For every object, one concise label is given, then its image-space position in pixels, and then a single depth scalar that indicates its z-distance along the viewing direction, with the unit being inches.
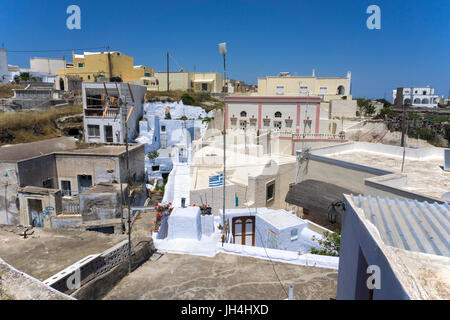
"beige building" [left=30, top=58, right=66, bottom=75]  2281.0
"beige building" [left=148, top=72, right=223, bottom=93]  1577.3
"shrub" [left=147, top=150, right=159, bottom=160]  1042.0
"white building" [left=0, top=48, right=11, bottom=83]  2113.7
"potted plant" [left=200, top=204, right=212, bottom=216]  456.9
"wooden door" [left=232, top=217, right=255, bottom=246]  485.7
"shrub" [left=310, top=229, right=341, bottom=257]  383.6
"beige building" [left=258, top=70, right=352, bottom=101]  1582.2
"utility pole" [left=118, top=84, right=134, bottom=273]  267.9
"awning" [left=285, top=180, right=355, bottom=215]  520.4
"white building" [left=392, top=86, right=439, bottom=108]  2669.8
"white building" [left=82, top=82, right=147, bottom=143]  1001.5
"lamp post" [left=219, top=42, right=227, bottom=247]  315.3
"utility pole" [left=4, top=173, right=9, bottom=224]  566.6
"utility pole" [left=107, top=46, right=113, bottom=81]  1631.4
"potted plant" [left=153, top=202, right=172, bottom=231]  403.9
